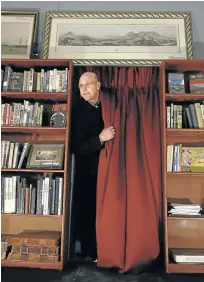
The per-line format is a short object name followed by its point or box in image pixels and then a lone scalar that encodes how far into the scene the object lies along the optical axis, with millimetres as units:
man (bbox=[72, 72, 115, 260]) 2557
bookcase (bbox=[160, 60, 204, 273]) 2395
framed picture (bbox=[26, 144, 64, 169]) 2467
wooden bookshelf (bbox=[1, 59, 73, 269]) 2408
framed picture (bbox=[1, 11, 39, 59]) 2788
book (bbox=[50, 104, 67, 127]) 2572
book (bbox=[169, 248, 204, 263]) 2273
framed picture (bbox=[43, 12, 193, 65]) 2744
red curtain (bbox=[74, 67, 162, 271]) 2393
